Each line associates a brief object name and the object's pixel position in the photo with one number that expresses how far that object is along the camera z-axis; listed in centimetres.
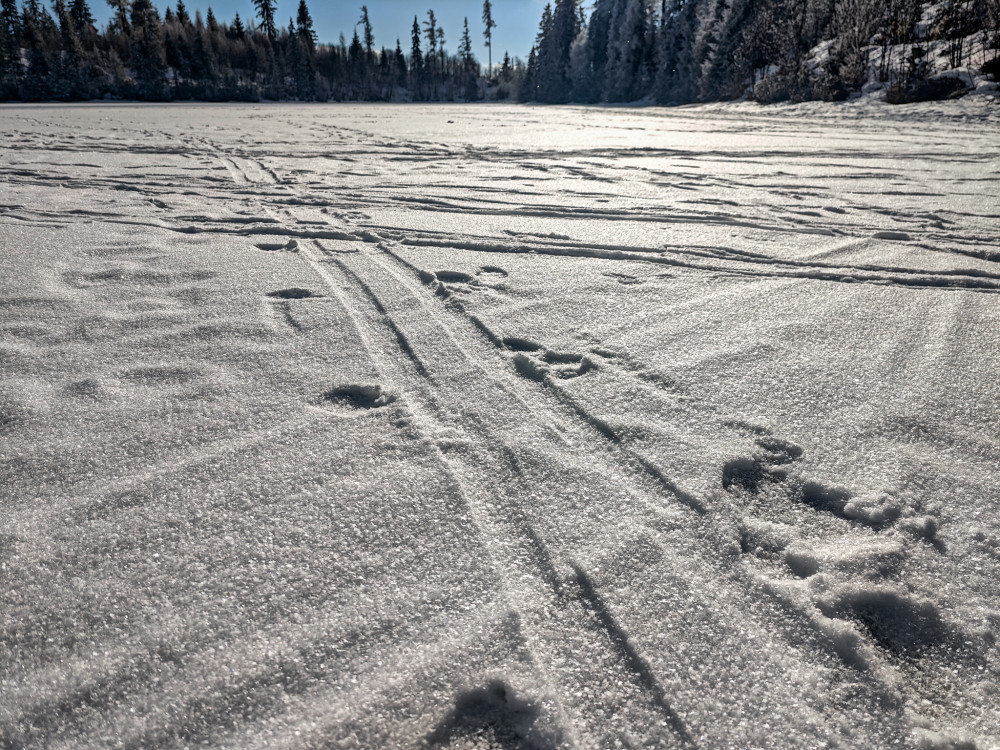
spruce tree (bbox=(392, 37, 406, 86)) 4819
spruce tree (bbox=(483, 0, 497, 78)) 6203
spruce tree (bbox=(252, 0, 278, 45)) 4875
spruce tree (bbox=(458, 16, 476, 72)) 5212
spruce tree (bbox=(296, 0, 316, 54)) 4547
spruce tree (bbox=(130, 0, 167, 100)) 3303
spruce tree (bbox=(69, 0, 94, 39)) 4218
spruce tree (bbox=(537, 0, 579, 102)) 4550
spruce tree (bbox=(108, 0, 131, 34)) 4425
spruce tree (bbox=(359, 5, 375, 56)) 5762
